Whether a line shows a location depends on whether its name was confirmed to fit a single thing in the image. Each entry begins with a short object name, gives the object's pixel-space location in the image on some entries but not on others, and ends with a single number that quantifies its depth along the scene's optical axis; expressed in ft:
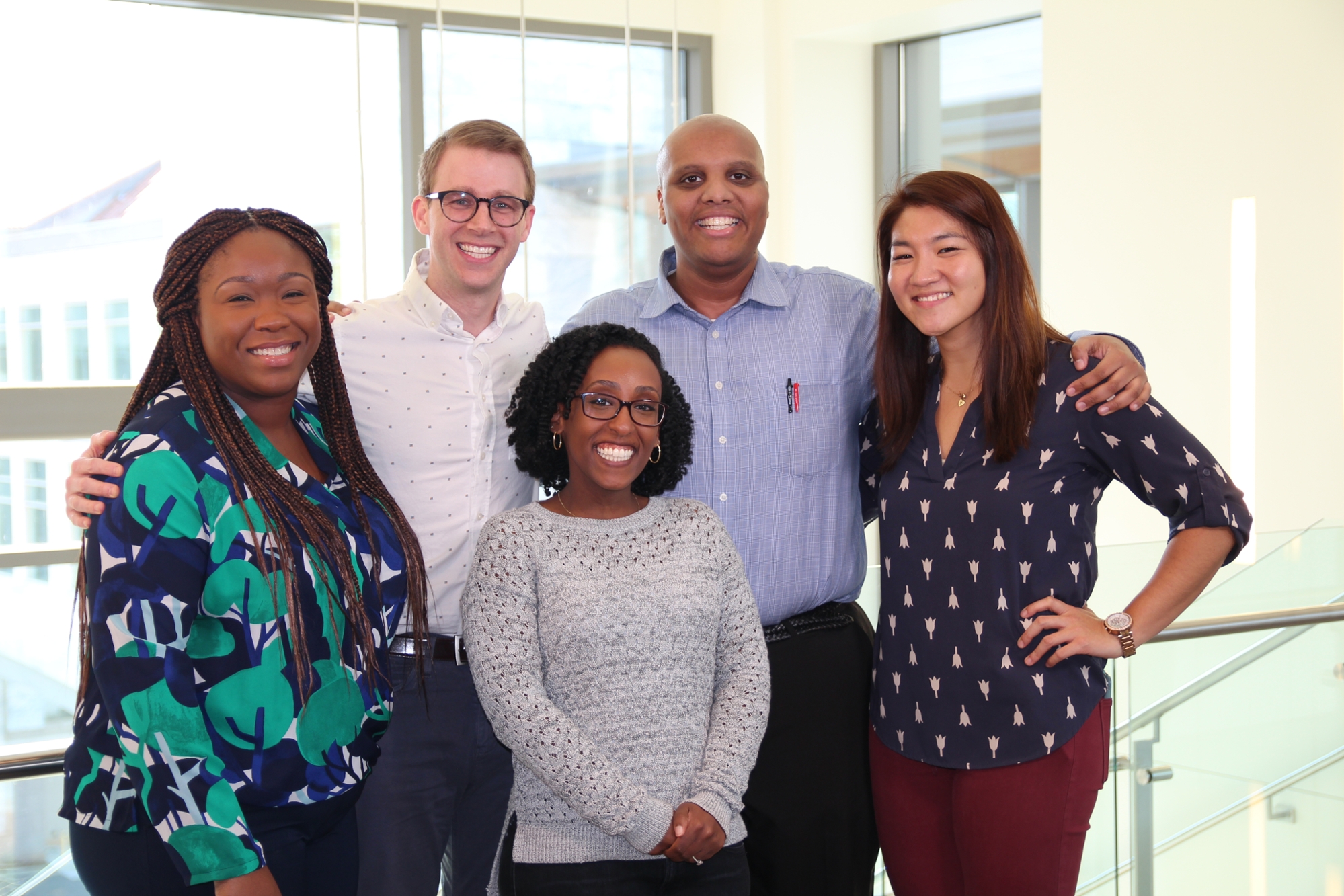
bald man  7.00
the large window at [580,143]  19.03
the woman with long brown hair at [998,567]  5.98
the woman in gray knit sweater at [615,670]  5.62
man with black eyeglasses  6.38
